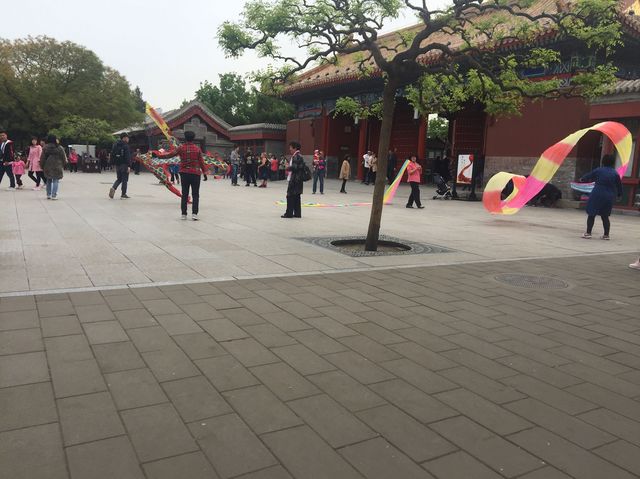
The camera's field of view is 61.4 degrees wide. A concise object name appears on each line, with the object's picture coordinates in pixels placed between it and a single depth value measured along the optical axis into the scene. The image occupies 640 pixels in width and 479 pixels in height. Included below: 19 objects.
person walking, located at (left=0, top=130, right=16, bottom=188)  15.84
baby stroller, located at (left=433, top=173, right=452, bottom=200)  20.12
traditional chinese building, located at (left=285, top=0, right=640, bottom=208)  16.11
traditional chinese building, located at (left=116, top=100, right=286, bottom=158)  37.88
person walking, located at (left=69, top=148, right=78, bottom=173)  33.50
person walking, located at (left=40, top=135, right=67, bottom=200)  13.45
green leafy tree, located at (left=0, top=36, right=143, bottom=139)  40.72
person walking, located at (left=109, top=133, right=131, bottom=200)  14.20
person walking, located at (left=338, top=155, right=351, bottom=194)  21.39
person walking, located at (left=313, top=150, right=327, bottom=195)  19.41
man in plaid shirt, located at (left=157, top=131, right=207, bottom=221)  10.55
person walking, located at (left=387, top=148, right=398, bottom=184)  26.28
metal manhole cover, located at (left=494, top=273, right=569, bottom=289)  6.19
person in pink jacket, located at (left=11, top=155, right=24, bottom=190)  16.98
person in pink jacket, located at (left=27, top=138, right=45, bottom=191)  16.62
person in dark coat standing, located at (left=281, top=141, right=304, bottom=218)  11.26
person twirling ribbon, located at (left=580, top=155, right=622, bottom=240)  10.25
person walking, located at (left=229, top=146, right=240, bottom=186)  25.02
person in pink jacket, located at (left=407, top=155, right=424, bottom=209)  14.90
